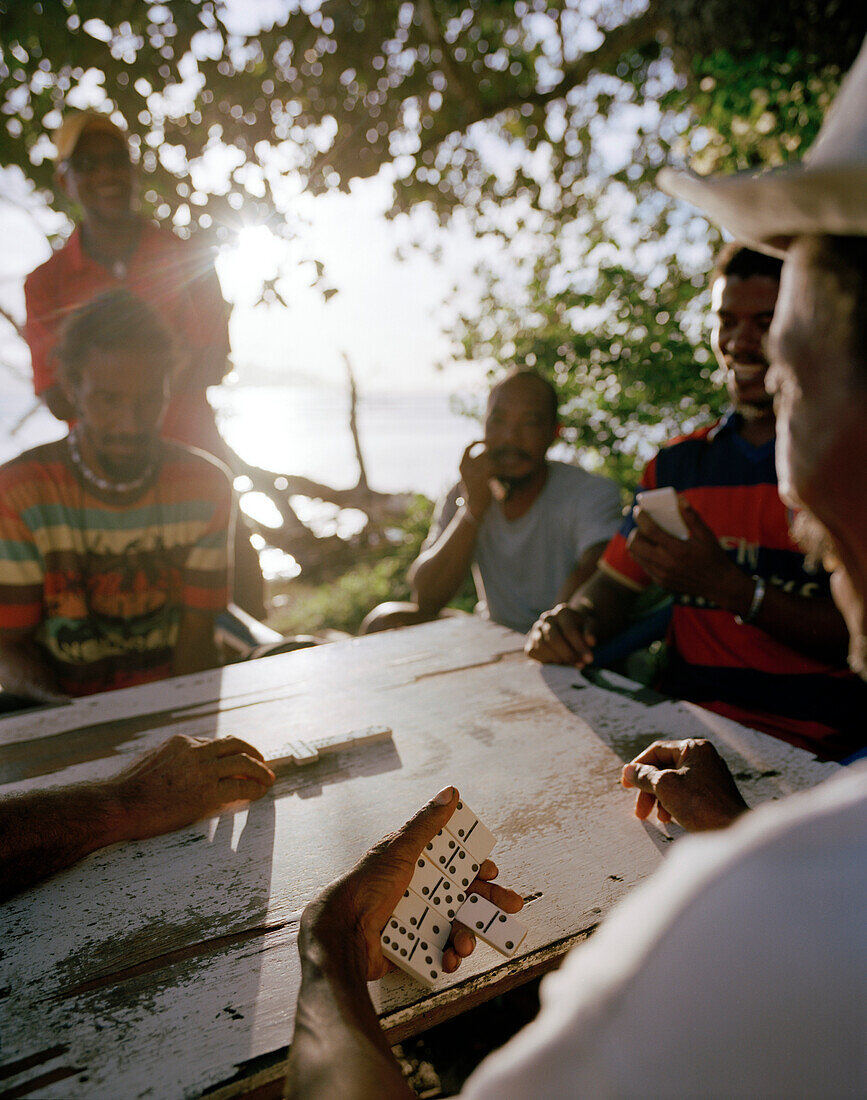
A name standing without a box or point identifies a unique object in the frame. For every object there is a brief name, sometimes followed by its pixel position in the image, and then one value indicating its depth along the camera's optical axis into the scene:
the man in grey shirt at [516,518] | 3.19
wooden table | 0.88
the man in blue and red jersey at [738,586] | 2.06
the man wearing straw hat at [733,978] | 0.45
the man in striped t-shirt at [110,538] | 2.31
